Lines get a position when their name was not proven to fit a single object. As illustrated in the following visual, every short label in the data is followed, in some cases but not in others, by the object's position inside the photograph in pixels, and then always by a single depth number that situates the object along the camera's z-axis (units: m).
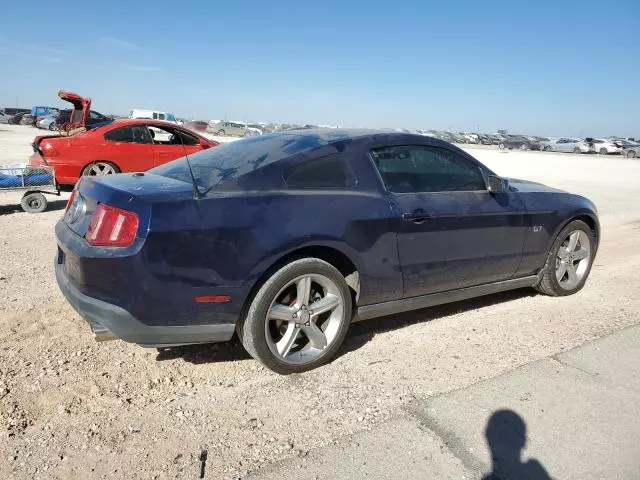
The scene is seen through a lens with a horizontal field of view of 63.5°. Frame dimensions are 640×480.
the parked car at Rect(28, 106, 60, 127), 44.01
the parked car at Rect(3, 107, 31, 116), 50.38
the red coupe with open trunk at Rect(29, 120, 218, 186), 8.74
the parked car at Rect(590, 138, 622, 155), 43.97
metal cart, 7.57
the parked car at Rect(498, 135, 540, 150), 50.03
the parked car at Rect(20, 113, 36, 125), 44.51
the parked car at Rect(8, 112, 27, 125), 46.46
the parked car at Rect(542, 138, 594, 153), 45.72
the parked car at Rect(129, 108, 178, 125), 36.08
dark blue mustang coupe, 2.76
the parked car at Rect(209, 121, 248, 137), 41.07
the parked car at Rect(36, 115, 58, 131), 35.81
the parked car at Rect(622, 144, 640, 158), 41.31
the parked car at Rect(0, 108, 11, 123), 47.78
